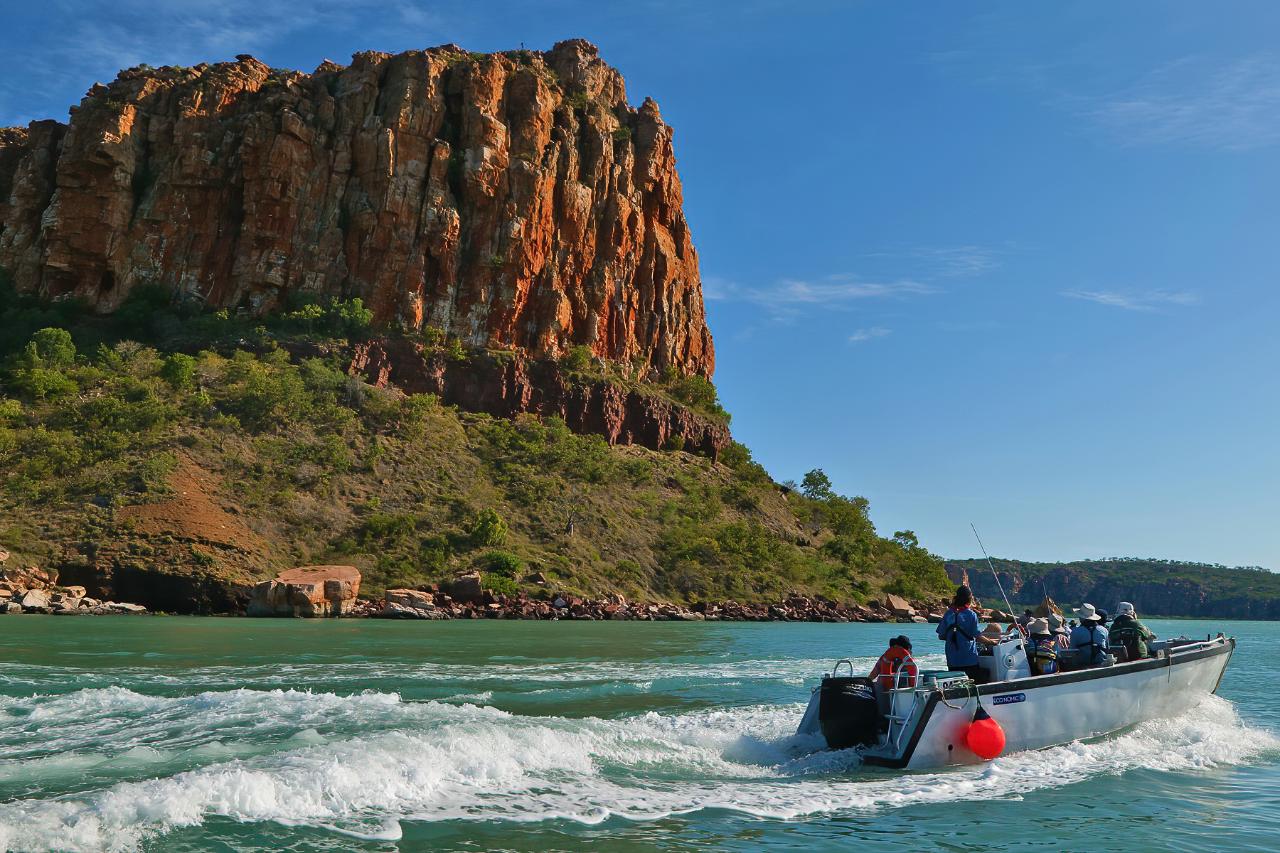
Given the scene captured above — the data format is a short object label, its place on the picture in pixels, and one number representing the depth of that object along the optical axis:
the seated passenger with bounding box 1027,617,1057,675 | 16.88
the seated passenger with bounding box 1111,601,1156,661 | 18.93
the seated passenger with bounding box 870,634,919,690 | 14.91
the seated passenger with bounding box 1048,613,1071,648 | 18.48
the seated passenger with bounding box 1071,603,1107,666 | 18.02
